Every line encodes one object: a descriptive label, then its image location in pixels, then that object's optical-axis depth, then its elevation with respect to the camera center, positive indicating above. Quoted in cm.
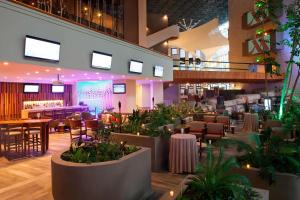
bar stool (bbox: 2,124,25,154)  653 -106
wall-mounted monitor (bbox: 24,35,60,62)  504 +119
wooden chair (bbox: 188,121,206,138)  718 -82
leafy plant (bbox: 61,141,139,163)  345 -79
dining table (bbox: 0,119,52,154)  645 -77
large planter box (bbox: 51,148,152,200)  311 -106
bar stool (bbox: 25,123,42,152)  674 -87
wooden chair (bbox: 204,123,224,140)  691 -88
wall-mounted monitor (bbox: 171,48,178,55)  2575 +546
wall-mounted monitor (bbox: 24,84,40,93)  1160 +67
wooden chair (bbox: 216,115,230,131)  866 -66
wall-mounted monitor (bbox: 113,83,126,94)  1133 +64
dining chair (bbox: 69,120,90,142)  803 -86
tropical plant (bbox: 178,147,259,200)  225 -82
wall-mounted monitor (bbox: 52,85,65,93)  1281 +71
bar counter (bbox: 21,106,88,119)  1014 -45
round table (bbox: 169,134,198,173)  502 -111
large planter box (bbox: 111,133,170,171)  524 -97
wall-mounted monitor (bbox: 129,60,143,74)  916 +138
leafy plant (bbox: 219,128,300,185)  303 -75
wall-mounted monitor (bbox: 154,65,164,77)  1131 +150
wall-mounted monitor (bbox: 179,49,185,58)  2630 +545
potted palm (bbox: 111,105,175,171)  526 -80
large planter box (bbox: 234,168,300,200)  296 -109
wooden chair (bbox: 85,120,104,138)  817 -78
